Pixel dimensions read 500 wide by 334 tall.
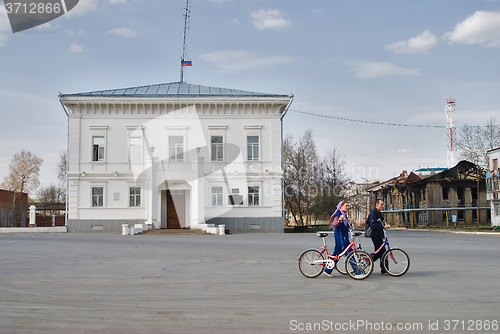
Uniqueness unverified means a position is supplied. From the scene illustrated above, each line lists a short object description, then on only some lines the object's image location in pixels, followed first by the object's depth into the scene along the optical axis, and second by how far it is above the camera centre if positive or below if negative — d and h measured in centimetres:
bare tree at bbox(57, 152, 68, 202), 7469 +574
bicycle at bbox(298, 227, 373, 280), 1075 -134
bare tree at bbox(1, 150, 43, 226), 7038 +505
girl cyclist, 1107 -67
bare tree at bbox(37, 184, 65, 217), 8069 +226
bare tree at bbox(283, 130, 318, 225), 5138 +306
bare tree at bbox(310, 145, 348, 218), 4650 +158
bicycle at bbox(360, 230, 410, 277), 1131 -140
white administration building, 3688 +397
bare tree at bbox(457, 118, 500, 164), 5716 +709
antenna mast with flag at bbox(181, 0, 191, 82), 4451 +1421
